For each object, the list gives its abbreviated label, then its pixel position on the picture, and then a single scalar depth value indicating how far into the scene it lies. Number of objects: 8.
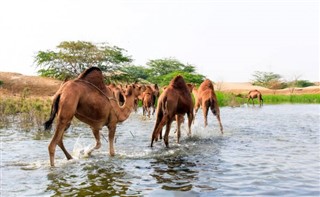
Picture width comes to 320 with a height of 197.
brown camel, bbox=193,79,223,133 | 13.76
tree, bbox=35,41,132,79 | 37.94
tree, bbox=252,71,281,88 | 90.06
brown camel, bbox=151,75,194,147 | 9.80
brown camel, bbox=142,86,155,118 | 21.03
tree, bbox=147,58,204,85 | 60.53
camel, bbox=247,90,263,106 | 36.89
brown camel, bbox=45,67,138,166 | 7.40
